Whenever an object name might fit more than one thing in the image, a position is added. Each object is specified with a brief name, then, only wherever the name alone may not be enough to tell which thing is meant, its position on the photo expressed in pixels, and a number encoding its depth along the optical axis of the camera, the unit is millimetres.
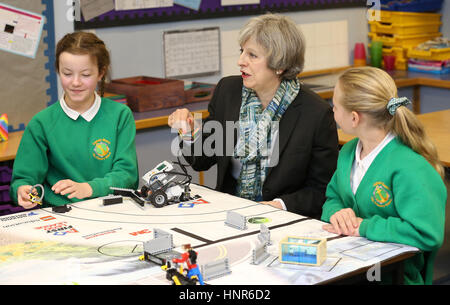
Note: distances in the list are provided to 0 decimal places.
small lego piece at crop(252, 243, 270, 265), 1485
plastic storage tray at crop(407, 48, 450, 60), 4340
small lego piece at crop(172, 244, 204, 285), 1383
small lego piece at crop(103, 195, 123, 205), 1987
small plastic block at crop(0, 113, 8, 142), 2955
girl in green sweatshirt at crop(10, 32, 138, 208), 2225
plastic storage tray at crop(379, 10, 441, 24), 4449
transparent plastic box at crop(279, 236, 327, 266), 1464
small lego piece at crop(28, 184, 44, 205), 2047
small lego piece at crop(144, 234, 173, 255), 1531
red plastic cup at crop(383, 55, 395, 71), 4516
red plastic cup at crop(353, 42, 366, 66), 4496
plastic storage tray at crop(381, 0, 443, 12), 4480
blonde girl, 1628
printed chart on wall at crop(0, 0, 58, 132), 3102
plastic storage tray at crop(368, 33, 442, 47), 4496
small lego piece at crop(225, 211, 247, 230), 1733
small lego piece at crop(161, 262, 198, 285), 1374
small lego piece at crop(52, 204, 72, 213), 1925
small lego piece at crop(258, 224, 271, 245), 1603
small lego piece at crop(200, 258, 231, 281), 1409
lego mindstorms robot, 1961
